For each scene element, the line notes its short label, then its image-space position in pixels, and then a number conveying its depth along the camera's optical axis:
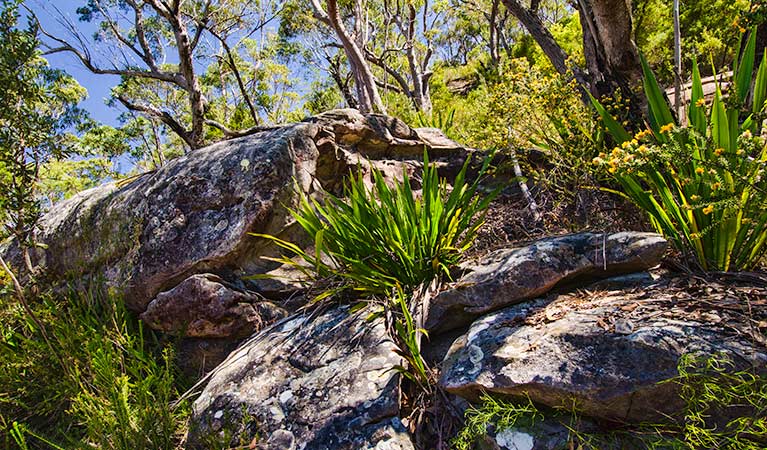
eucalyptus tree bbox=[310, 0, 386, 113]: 5.86
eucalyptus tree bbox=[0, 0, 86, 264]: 2.34
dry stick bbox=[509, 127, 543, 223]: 3.09
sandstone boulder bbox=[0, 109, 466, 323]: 2.82
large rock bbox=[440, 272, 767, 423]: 1.41
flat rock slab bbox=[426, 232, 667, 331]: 1.98
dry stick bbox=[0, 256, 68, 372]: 2.11
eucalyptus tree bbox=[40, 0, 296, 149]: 7.98
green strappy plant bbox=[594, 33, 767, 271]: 1.54
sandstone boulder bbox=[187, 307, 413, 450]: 1.77
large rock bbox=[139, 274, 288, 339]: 2.66
